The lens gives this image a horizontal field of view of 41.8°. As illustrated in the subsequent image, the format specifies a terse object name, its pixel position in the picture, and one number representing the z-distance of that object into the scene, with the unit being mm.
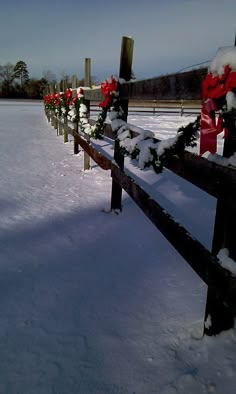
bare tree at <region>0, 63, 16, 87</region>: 96688
